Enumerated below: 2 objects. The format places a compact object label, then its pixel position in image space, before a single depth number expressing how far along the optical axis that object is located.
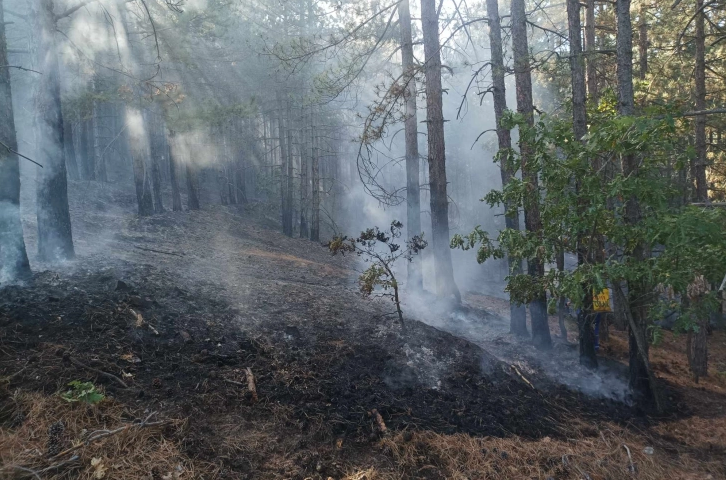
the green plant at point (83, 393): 5.17
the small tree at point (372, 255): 8.64
